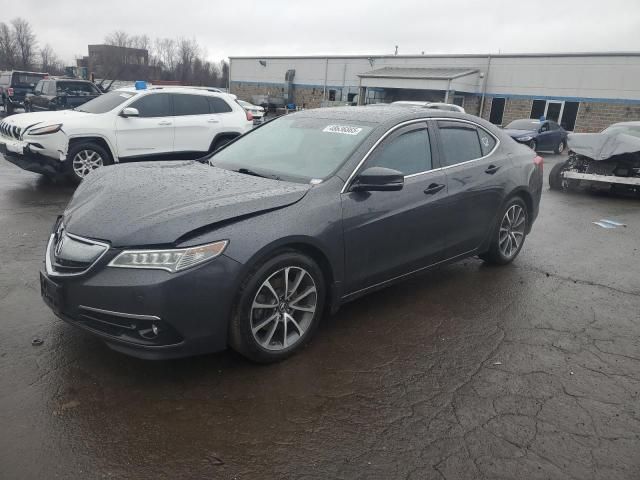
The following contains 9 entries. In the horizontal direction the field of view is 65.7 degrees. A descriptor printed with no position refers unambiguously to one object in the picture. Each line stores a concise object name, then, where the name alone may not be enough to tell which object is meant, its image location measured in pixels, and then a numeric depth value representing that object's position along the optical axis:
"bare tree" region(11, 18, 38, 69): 81.95
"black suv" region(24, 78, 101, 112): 17.48
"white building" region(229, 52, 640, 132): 28.41
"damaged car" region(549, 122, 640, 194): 9.95
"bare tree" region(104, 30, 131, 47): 93.50
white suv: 8.17
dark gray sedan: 2.85
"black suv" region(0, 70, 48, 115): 21.91
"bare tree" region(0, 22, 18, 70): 73.19
